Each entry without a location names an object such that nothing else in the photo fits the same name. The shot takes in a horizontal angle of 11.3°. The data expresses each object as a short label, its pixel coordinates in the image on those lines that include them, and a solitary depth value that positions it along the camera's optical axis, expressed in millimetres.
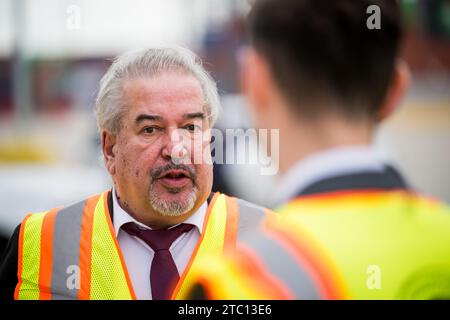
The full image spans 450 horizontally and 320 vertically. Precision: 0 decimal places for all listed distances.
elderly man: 3034
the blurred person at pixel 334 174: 2611
